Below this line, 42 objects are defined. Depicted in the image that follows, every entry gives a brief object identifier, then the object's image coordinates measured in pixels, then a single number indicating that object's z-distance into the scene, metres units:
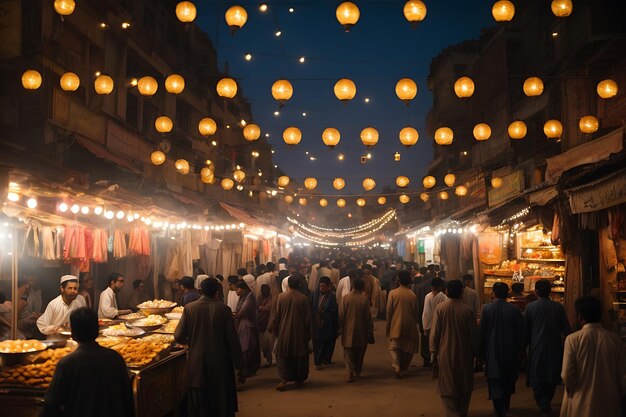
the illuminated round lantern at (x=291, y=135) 14.82
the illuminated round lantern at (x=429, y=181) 21.72
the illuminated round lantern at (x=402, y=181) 21.83
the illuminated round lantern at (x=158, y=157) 17.66
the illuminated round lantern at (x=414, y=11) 10.05
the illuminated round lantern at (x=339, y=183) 21.73
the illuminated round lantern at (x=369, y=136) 14.84
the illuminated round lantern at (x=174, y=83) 13.08
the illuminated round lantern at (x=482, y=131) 15.76
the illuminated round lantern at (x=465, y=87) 12.68
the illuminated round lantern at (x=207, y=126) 14.95
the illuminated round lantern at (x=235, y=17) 10.88
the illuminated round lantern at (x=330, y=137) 14.82
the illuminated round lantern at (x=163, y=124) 16.20
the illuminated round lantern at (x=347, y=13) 10.20
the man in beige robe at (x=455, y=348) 7.89
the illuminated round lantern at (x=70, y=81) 13.16
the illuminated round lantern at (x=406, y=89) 11.94
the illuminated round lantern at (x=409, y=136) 14.88
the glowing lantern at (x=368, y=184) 21.77
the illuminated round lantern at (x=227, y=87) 12.76
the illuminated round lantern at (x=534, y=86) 13.43
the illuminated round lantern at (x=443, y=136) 15.23
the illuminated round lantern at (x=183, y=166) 18.58
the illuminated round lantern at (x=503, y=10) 10.73
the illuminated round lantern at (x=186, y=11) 11.05
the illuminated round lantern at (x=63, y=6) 10.70
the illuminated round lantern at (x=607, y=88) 13.07
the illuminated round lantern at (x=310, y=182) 20.47
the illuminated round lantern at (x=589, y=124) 14.04
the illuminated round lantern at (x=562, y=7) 10.20
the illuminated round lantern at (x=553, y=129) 15.26
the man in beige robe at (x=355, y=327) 11.27
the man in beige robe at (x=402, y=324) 11.36
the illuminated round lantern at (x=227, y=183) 21.19
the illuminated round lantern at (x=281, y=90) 12.05
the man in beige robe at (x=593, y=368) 5.65
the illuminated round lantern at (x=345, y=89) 12.08
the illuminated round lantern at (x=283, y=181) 21.20
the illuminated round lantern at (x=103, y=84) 13.33
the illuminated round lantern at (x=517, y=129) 15.37
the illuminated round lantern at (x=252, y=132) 15.68
